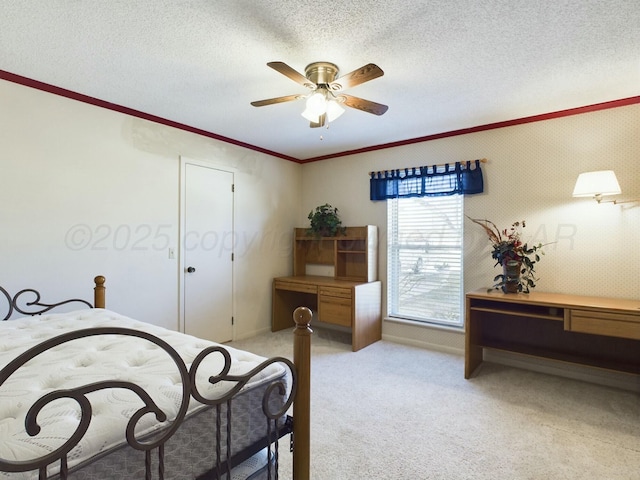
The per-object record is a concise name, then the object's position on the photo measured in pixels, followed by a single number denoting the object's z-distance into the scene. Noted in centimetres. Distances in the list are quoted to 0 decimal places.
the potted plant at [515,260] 301
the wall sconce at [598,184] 265
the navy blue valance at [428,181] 356
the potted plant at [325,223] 439
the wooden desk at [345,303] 374
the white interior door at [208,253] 360
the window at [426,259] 375
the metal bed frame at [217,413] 78
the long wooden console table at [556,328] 247
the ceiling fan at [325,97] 224
